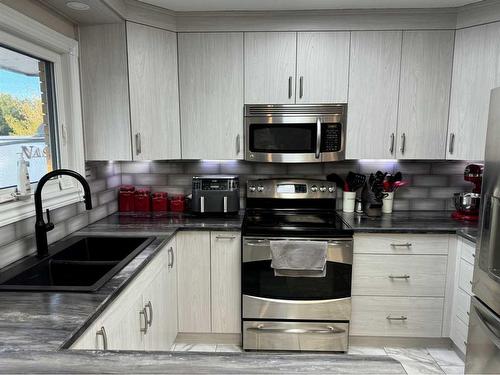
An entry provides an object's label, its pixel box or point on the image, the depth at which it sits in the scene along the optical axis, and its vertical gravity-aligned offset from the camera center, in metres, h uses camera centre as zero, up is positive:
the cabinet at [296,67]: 2.35 +0.59
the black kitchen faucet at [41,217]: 1.55 -0.34
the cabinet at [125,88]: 2.17 +0.41
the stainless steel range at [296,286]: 2.21 -0.94
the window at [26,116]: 1.62 +0.17
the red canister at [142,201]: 2.69 -0.43
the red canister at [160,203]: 2.70 -0.45
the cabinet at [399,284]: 2.27 -0.93
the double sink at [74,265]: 1.38 -0.57
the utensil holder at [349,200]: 2.65 -0.40
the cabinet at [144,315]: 1.22 -0.77
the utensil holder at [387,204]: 2.65 -0.43
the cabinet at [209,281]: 2.31 -0.94
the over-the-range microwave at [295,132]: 2.40 +0.13
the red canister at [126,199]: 2.68 -0.42
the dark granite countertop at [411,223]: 2.22 -0.52
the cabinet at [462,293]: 2.11 -0.93
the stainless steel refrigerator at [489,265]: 1.62 -0.58
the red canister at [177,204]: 2.70 -0.45
